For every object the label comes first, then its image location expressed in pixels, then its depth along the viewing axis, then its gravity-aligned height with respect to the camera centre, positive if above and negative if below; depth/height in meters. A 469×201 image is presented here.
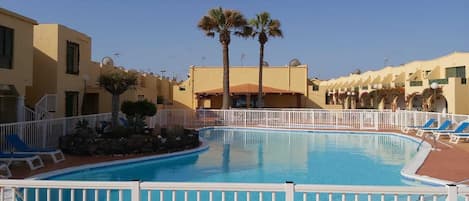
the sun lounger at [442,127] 17.42 -0.58
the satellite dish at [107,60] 34.52 +4.52
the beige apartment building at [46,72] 13.89 +1.61
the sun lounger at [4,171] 9.41 -1.41
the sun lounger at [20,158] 10.10 -1.18
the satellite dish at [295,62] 47.64 +6.11
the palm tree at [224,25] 29.20 +6.29
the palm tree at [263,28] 32.12 +6.72
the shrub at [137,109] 17.22 +0.11
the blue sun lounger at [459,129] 16.28 -0.62
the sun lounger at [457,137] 15.77 -0.91
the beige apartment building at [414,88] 30.23 +2.40
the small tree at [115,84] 16.28 +1.12
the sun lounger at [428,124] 19.06 -0.50
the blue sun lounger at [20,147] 10.84 -0.97
